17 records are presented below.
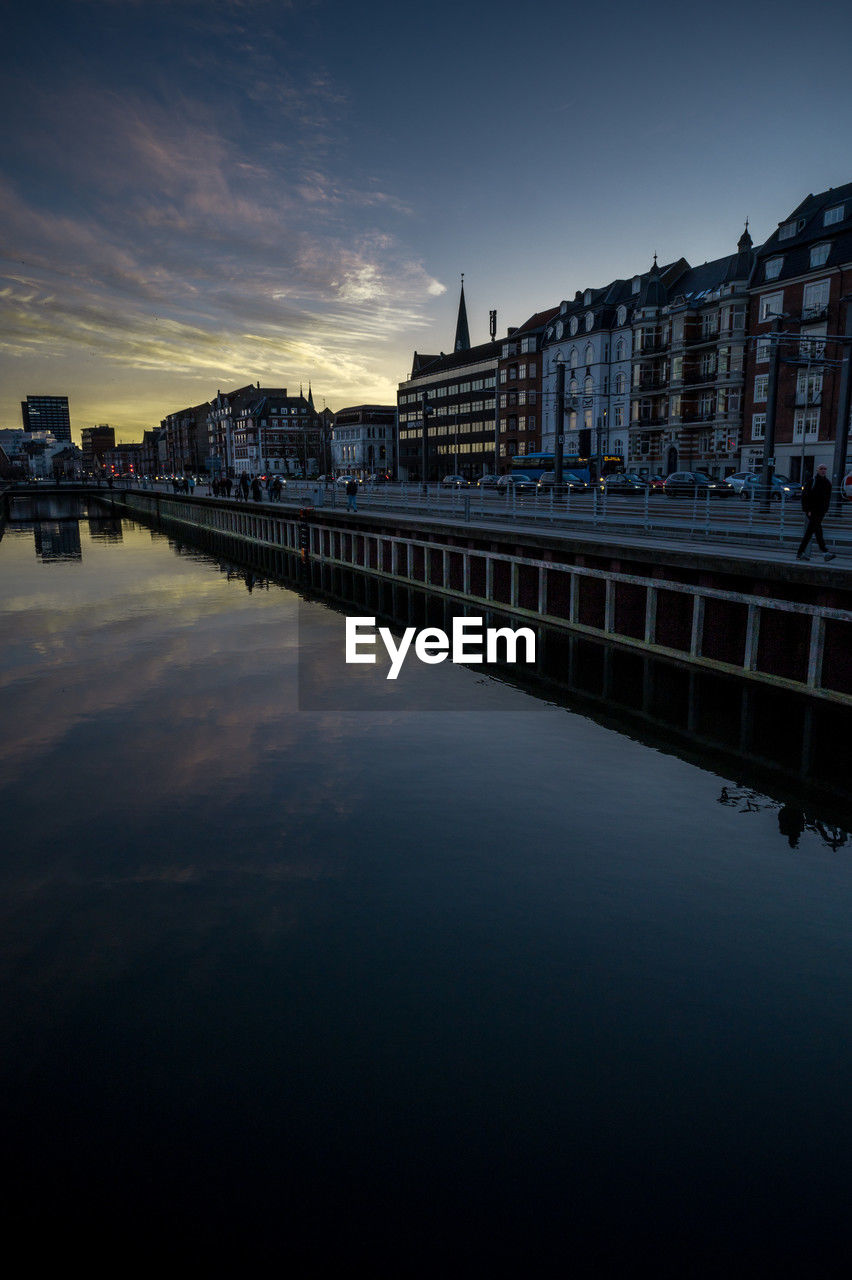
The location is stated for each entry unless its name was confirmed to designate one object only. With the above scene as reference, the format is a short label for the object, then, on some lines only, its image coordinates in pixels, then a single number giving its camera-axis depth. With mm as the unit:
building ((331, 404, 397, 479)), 159375
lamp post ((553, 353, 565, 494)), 41534
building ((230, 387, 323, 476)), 179375
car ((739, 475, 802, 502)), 37128
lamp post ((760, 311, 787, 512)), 33812
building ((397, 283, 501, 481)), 118000
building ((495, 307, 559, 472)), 102312
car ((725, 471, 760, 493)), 45906
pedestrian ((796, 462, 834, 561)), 18859
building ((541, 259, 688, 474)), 82750
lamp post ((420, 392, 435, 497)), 51338
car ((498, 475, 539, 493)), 55750
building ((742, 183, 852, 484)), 55688
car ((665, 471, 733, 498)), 42406
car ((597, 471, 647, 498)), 49462
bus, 67500
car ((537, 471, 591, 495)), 51094
